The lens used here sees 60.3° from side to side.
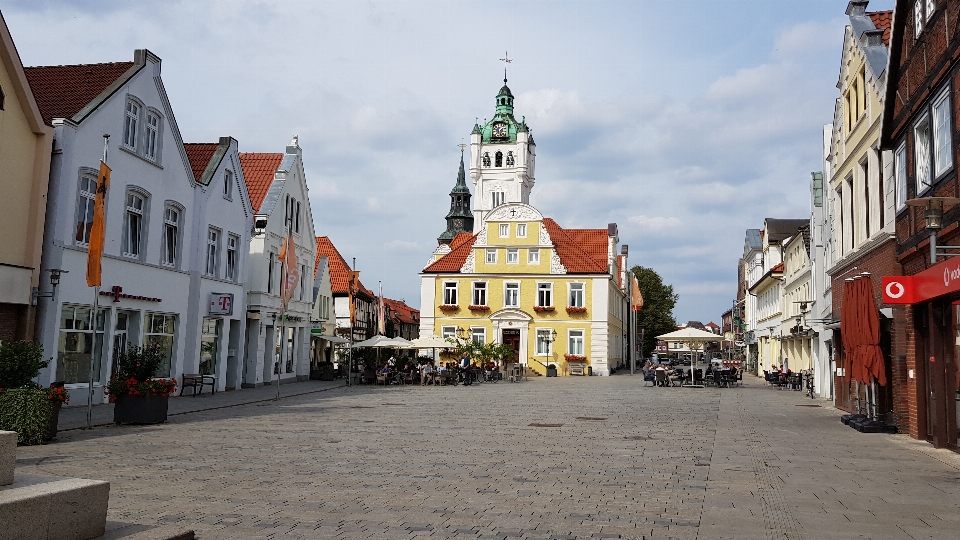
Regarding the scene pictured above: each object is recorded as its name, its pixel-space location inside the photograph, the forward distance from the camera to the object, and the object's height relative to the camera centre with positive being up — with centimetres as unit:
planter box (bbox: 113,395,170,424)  1700 -120
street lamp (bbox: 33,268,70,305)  2031 +164
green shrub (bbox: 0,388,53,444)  1312 -104
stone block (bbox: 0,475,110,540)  568 -115
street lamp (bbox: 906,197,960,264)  1182 +238
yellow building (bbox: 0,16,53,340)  1920 +373
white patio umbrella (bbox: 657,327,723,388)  4075 +144
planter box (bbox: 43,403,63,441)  1373 -122
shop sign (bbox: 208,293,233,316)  2894 +174
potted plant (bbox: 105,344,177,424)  1698 -82
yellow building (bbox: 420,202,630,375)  5775 +482
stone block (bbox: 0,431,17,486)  606 -81
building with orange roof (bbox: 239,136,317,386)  3397 +375
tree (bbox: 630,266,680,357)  9112 +660
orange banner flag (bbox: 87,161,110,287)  1825 +256
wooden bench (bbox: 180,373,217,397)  2641 -96
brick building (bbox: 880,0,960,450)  1339 +303
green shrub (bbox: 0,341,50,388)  1365 -26
